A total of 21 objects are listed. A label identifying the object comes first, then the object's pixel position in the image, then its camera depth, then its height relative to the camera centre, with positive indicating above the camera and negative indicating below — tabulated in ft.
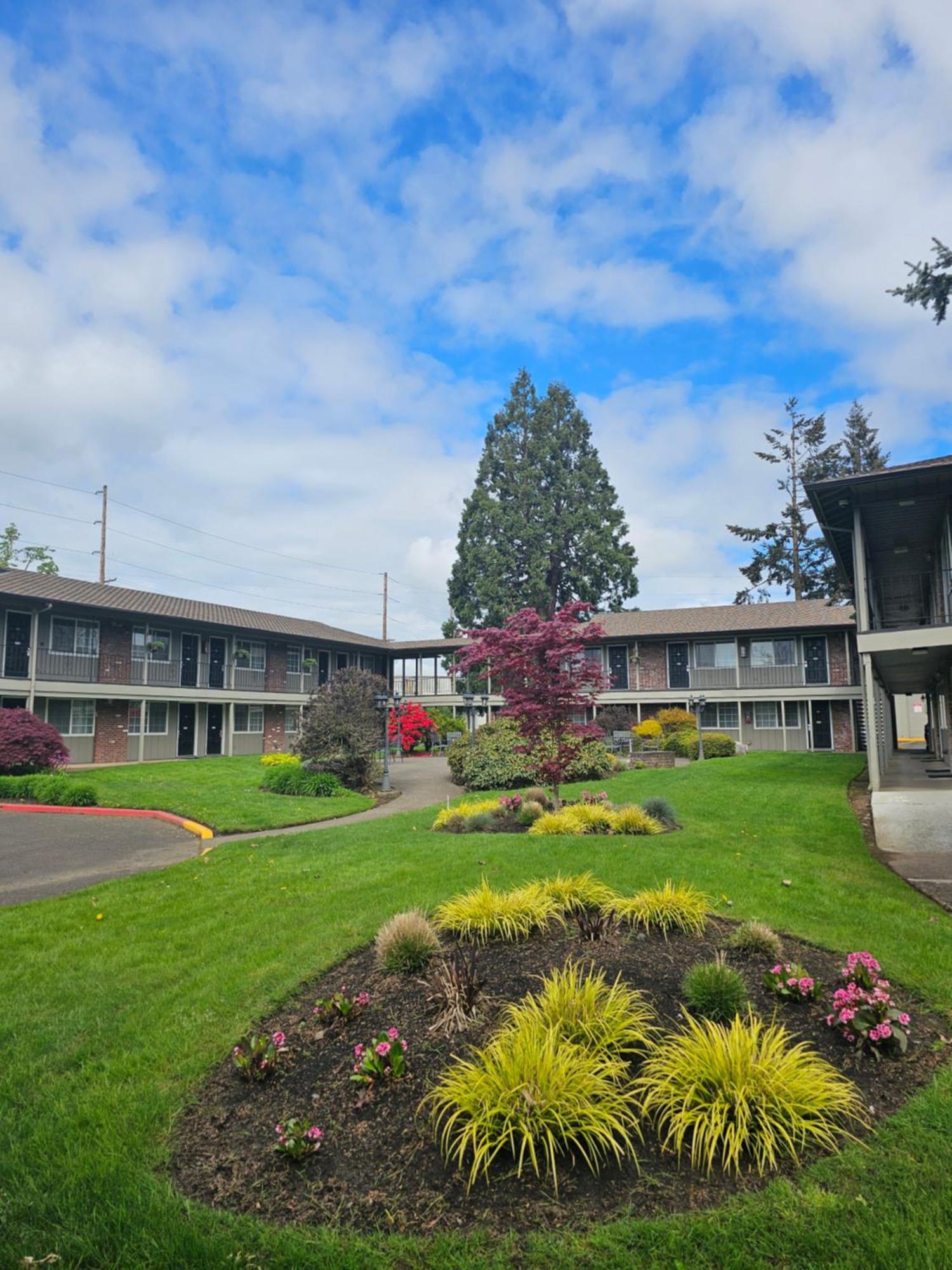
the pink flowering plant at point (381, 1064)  11.32 -5.37
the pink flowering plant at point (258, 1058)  11.67 -5.45
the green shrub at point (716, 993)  12.96 -5.01
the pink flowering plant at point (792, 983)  13.67 -5.09
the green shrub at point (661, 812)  35.65 -4.76
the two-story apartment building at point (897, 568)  44.70 +12.80
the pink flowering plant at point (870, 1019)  11.96 -5.09
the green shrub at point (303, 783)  55.52 -5.10
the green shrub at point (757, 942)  16.08 -5.03
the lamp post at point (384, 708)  61.26 +0.66
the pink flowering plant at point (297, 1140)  9.56 -5.55
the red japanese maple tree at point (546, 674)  39.73 +2.23
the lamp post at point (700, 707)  75.92 +0.71
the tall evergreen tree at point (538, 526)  140.67 +36.97
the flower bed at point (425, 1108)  8.93 -5.80
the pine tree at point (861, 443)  157.17 +58.45
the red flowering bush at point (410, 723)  93.25 -0.90
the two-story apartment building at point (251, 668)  80.12 +6.10
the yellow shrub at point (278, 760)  78.10 -4.76
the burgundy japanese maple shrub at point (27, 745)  58.34 -2.18
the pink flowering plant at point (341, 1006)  13.51 -5.38
